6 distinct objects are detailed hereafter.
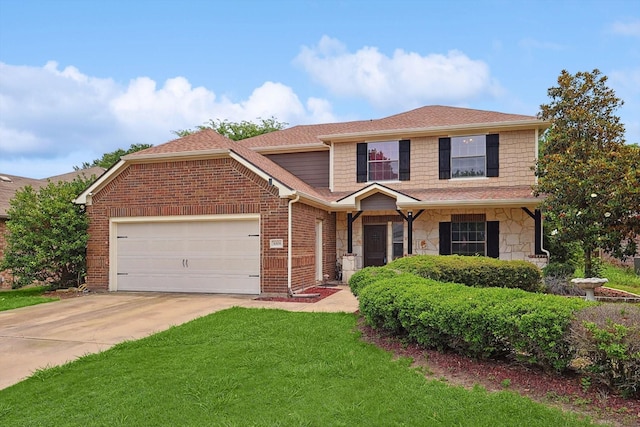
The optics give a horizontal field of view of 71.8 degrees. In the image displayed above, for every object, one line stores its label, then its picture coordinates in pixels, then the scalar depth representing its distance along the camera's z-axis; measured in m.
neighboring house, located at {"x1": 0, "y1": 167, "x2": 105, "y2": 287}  15.81
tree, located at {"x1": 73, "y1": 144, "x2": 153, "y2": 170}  40.97
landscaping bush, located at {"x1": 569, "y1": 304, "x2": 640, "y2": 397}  3.83
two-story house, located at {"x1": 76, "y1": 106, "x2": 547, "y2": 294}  12.02
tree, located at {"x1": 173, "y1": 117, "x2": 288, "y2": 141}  35.38
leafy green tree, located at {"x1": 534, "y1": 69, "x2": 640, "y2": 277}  11.58
